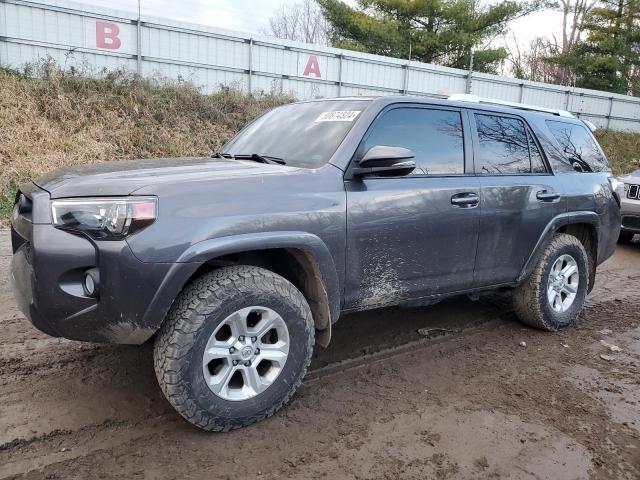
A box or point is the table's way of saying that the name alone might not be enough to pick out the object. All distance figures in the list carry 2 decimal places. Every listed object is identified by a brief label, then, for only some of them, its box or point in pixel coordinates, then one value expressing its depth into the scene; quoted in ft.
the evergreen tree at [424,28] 73.05
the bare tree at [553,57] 101.88
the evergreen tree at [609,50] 88.22
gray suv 8.28
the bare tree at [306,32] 130.99
